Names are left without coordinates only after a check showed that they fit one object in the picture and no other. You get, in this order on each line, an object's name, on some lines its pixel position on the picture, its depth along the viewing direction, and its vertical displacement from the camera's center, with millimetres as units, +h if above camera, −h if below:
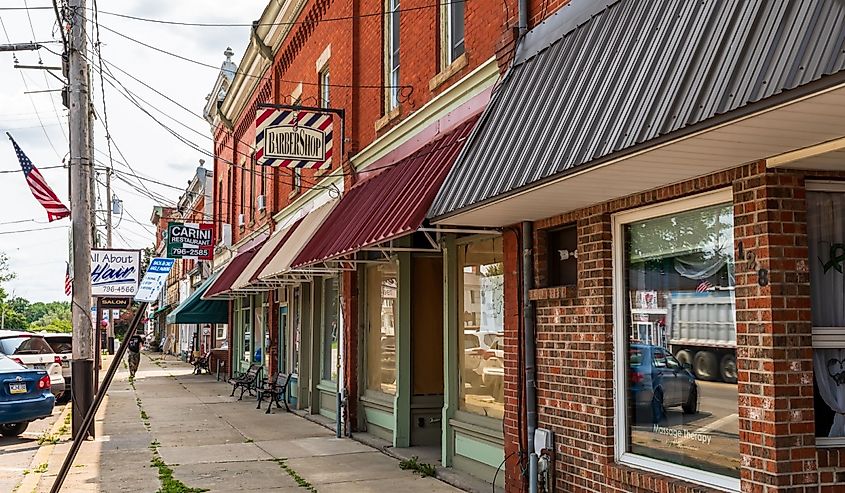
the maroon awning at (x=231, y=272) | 22188 +777
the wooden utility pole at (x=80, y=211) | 13633 +1560
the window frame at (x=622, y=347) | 6156 -431
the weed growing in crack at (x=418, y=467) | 10031 -2128
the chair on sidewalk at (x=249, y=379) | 20906 -2088
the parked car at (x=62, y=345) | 20895 -1111
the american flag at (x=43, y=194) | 17922 +2372
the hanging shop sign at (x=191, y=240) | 26547 +1992
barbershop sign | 13096 +2647
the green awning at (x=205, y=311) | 29547 -385
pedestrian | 30953 -2122
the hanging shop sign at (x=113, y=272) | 17188 +613
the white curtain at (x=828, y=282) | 5109 +57
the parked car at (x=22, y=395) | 14086 -1620
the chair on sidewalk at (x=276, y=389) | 17891 -2014
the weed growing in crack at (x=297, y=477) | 9578 -2204
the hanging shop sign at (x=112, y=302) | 23688 -23
